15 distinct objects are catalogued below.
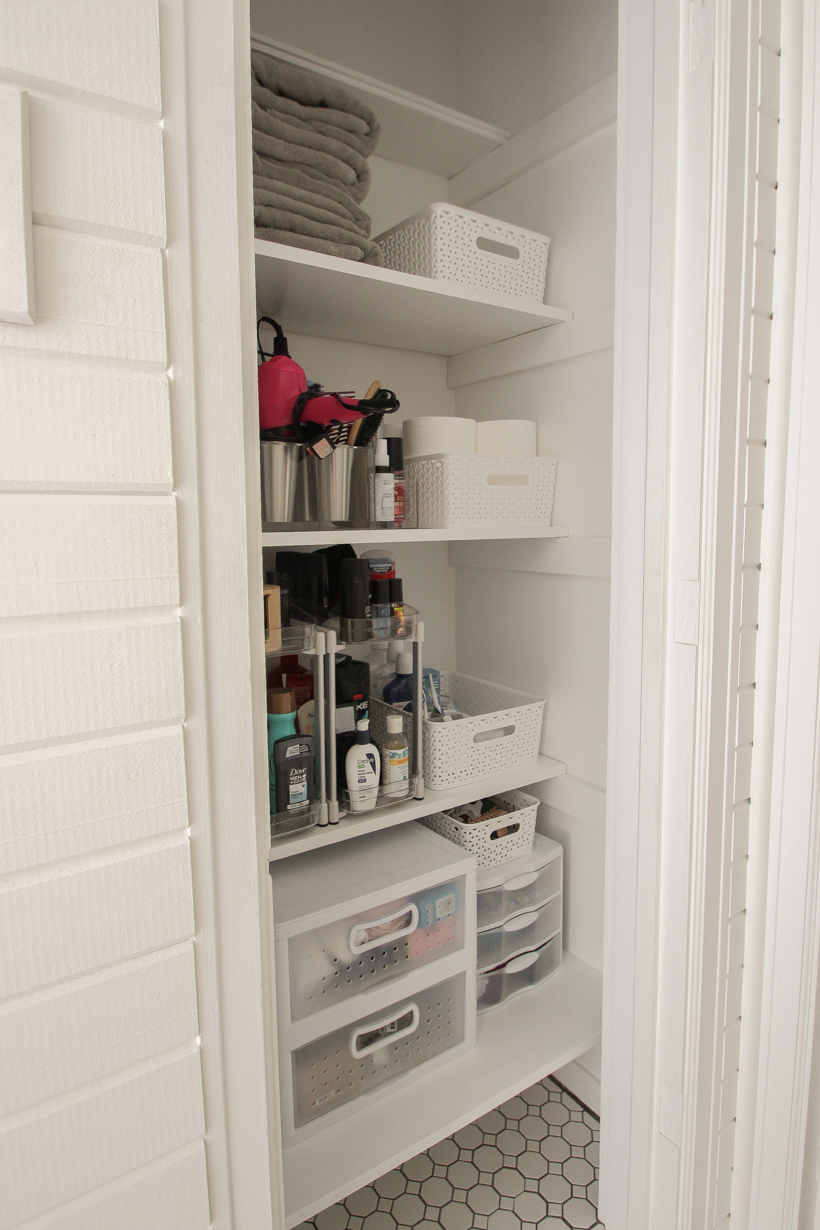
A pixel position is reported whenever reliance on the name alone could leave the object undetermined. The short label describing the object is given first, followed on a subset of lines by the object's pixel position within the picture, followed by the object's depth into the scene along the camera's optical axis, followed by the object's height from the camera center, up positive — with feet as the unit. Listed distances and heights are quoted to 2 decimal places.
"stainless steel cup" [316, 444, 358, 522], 3.21 +0.30
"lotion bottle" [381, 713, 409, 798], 3.49 -1.09
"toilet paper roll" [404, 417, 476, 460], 3.67 +0.59
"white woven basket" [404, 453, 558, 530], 3.56 +0.29
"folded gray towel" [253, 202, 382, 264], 2.97 +1.42
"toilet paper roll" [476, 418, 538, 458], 3.87 +0.60
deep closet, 3.33 +1.11
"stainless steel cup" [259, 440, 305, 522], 3.05 +0.30
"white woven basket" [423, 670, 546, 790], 3.67 -1.10
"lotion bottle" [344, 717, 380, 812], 3.32 -1.10
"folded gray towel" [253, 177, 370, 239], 2.97 +1.52
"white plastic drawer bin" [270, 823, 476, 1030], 3.05 -1.75
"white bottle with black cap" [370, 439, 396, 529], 3.38 +0.28
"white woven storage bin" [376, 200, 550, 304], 3.45 +1.54
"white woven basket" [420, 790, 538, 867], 3.86 -1.66
